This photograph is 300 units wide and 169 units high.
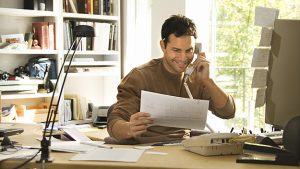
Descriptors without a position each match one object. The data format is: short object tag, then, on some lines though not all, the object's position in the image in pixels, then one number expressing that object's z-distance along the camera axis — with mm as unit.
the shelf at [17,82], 3783
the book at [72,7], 4254
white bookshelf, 4012
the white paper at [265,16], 1990
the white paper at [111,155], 1671
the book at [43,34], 4062
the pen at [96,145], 1932
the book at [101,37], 4430
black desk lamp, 1865
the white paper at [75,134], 2254
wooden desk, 1598
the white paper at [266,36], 1954
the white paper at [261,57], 1984
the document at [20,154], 1724
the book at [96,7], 4444
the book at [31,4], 4012
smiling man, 2482
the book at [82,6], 4383
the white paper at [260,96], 1969
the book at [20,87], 3792
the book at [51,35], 4090
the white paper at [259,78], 1968
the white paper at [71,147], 1836
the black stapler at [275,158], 1611
